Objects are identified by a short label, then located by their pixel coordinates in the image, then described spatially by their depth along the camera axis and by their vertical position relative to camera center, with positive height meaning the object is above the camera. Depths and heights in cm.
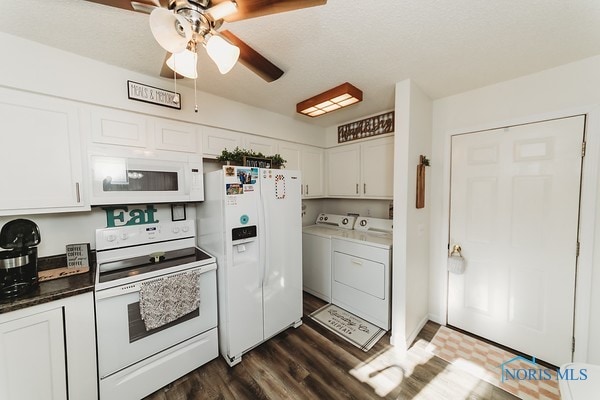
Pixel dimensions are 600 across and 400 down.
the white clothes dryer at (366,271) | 221 -89
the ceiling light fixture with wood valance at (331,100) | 200 +90
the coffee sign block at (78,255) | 163 -47
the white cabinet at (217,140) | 214 +52
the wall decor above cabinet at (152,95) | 173 +81
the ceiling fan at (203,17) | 82 +72
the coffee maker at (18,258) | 126 -39
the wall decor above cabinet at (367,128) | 260 +81
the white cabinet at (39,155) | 135 +25
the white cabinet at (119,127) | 163 +51
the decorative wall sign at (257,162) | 204 +28
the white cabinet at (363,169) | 263 +27
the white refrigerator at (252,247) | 180 -51
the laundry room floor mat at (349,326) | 211 -145
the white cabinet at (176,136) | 188 +50
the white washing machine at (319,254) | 277 -85
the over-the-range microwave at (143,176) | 162 +13
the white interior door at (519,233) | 172 -40
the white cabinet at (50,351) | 117 -92
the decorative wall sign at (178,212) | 218 -21
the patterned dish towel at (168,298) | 150 -77
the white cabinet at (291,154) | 279 +48
